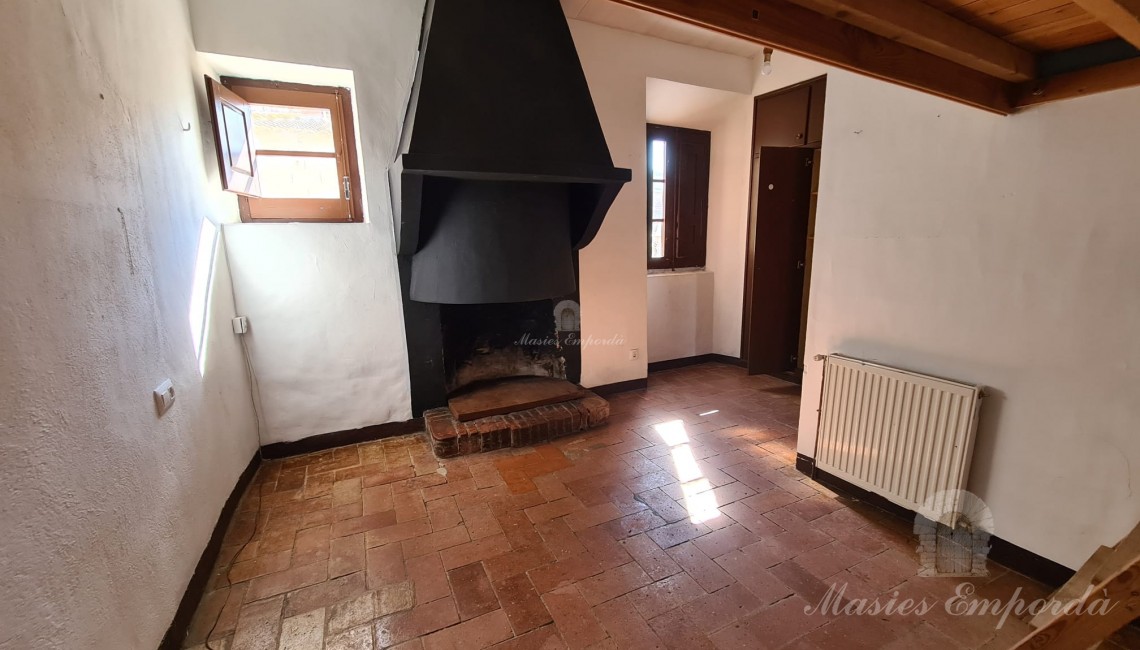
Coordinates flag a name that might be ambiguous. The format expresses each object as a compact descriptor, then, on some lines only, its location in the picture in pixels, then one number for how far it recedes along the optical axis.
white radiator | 1.80
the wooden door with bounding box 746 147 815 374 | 3.46
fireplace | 2.21
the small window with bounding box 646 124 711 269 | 4.28
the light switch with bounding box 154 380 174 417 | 1.51
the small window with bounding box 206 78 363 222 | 2.61
